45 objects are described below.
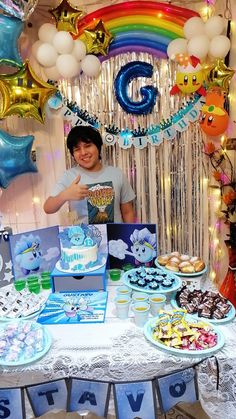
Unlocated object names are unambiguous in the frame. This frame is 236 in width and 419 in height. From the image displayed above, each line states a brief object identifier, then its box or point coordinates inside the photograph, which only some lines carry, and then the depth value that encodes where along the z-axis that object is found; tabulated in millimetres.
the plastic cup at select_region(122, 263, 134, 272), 1871
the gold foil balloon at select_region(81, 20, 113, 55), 2352
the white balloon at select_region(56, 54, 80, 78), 2275
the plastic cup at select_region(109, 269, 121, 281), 1812
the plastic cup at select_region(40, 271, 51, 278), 1783
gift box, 1647
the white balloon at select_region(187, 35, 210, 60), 2229
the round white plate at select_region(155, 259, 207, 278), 1717
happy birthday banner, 2523
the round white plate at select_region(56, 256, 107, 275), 1645
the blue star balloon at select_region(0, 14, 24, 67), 2055
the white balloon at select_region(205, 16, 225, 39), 2219
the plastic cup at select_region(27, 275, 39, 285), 1736
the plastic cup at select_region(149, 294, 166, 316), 1473
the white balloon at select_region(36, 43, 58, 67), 2281
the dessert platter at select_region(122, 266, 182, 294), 1585
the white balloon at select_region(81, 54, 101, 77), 2367
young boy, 2168
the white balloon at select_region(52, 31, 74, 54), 2219
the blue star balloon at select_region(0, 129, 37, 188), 2217
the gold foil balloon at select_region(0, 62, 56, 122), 2195
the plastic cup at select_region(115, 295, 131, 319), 1463
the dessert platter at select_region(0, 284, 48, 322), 1495
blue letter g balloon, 2486
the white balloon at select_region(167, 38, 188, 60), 2314
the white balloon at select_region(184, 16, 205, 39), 2262
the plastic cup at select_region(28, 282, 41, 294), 1717
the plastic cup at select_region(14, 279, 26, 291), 1736
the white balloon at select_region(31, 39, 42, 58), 2402
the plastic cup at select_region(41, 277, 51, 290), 1751
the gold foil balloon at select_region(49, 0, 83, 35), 2316
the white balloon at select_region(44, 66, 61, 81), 2398
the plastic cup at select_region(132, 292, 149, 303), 1503
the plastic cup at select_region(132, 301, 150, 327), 1409
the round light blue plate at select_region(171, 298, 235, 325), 1417
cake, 1666
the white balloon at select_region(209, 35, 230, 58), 2219
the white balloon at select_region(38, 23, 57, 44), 2330
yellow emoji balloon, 2273
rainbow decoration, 2395
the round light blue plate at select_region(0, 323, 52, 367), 1228
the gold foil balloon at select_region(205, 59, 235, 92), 2248
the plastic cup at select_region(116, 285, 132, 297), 1559
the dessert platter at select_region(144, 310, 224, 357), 1253
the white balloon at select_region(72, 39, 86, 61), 2312
